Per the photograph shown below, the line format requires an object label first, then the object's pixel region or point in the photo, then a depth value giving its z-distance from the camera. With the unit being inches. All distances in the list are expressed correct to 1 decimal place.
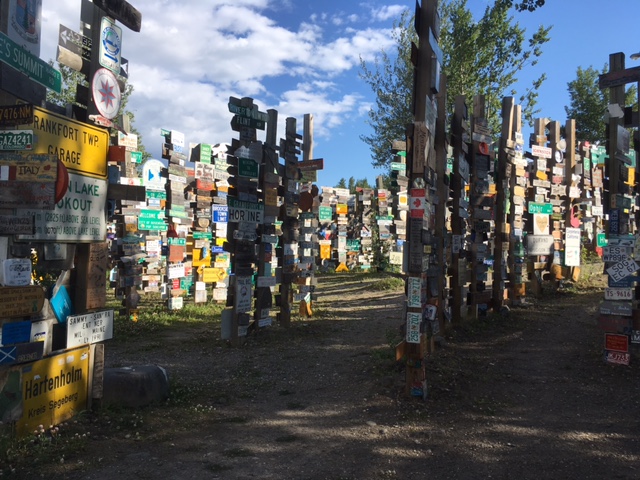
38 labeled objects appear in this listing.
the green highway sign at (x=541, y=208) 511.8
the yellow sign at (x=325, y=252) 1014.4
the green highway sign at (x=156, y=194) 513.0
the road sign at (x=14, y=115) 171.9
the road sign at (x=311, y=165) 476.1
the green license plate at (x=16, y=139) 174.1
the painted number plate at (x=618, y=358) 280.8
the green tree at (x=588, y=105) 1366.9
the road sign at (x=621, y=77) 297.0
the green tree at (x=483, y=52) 966.4
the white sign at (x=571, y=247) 553.6
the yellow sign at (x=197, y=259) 578.6
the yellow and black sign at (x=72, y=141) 186.9
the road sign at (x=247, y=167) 368.5
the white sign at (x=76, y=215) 188.4
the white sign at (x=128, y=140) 440.1
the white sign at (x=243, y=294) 365.4
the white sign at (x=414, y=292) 236.7
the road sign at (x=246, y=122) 368.5
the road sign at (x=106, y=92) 217.0
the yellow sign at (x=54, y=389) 182.1
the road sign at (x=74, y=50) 210.7
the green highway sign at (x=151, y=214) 496.8
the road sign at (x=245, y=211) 362.6
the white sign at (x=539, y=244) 515.3
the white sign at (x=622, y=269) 290.7
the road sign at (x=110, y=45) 220.4
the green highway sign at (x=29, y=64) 168.7
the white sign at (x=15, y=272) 171.6
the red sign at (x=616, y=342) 281.4
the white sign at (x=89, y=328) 204.5
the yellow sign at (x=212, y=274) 553.3
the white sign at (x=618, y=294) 288.8
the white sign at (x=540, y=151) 513.3
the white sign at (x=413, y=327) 235.5
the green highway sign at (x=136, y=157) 497.8
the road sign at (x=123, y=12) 222.2
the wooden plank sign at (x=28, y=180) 173.6
